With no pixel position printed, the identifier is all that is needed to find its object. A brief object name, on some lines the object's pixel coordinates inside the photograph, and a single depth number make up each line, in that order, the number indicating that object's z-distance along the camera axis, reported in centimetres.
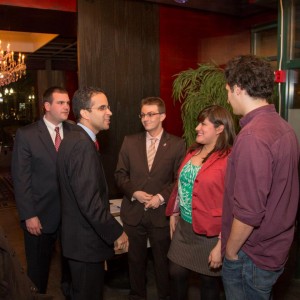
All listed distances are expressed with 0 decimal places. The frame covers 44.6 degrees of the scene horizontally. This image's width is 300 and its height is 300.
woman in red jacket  234
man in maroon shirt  166
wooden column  396
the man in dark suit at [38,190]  272
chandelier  902
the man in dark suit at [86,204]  204
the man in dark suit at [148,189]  294
